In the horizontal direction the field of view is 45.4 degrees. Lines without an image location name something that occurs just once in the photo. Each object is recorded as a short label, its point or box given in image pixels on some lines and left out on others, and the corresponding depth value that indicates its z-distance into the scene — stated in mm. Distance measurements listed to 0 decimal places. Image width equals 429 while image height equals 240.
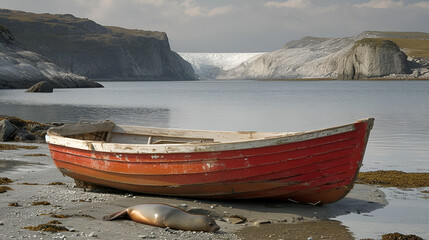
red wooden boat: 10195
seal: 9000
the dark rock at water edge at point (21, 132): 22922
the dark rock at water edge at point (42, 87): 84562
